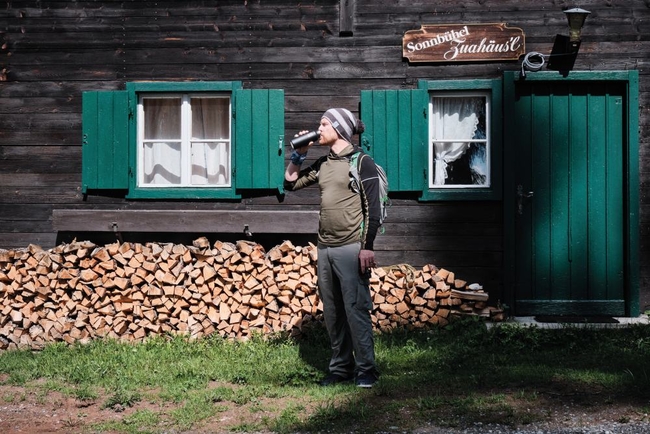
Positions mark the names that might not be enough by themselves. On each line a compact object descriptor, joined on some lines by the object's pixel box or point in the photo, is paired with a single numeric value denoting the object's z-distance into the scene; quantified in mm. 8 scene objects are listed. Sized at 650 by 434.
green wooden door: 8773
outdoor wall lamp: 8461
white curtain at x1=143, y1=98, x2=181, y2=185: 9211
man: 6094
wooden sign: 8797
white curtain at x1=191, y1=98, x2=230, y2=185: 9164
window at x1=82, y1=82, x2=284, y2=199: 8930
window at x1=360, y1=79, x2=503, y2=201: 8797
